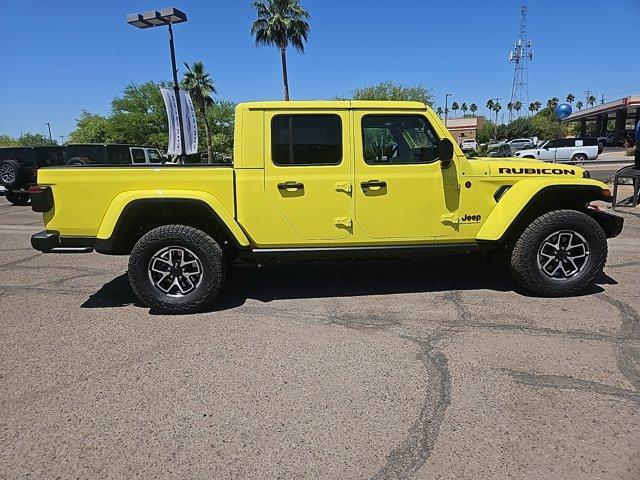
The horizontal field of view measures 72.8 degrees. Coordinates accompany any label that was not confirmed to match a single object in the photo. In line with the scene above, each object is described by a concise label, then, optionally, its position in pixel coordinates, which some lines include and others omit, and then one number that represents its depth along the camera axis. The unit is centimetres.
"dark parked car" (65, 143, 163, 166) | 1409
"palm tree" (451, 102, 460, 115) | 14332
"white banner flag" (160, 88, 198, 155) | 1714
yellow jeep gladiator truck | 409
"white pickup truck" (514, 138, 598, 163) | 2591
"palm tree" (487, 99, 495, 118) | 13062
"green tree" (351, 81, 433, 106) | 3819
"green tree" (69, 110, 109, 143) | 4836
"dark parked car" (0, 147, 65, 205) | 1241
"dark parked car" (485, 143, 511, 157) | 3209
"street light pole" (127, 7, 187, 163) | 1359
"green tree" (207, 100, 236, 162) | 4544
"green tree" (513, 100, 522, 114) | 9561
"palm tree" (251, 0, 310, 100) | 3083
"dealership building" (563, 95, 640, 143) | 4429
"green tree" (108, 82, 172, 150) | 4356
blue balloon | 3014
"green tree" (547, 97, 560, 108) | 11043
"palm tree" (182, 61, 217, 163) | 3991
